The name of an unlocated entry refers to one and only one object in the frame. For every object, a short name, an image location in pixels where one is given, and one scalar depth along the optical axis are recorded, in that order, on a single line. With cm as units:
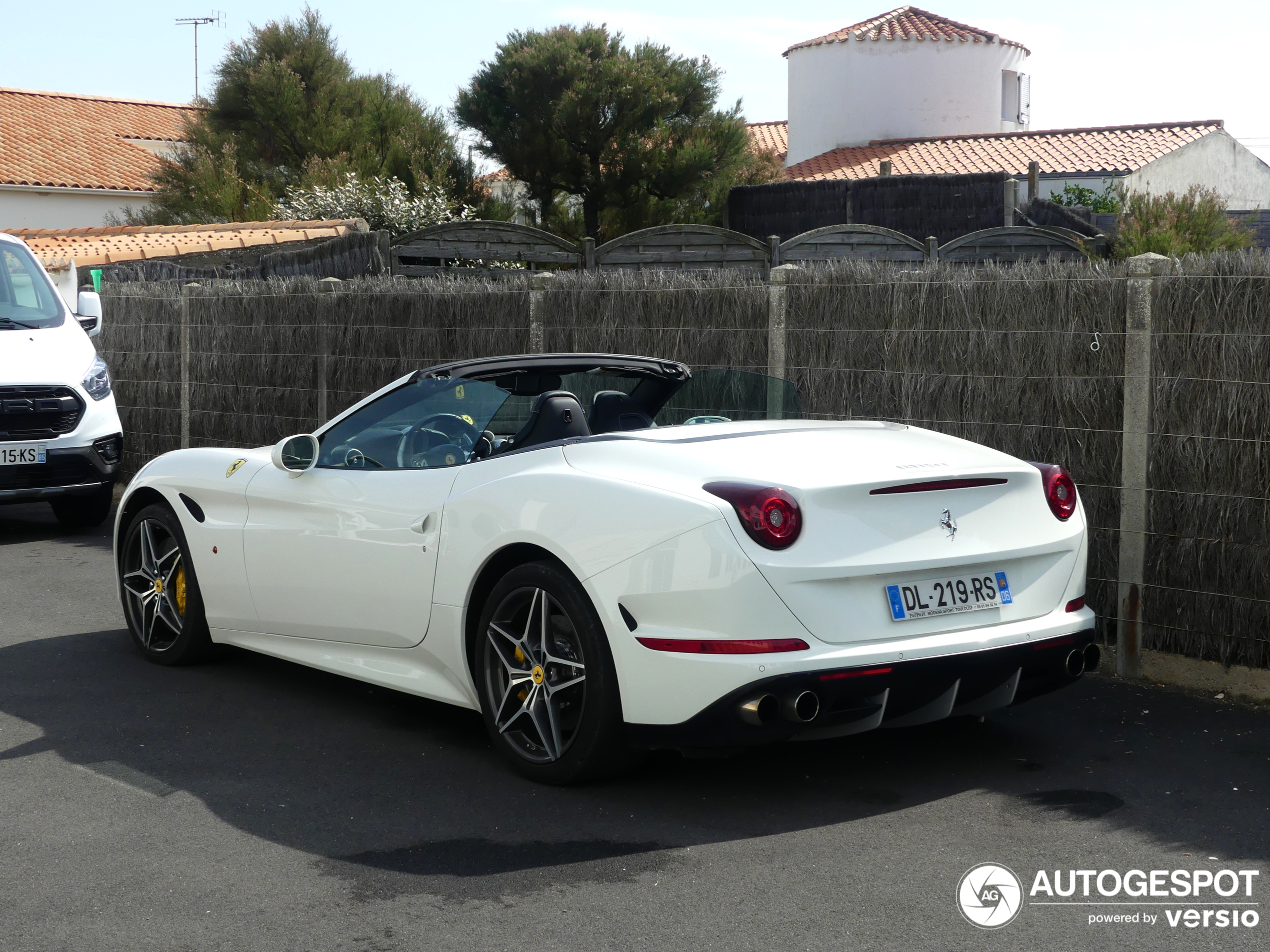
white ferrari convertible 396
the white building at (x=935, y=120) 4259
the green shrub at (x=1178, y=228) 1998
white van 952
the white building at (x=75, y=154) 3894
